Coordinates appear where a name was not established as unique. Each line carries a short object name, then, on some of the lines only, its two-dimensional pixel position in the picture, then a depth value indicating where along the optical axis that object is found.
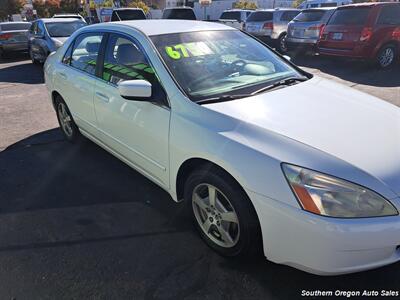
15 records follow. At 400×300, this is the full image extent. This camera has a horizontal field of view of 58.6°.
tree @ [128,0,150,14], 41.62
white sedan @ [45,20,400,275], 2.00
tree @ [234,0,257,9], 40.66
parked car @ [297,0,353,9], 22.42
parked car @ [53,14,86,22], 13.30
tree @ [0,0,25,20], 42.94
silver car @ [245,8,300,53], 14.39
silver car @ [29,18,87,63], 11.02
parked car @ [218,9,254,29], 19.00
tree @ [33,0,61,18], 44.62
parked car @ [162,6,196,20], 15.69
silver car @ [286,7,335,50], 11.65
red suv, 9.21
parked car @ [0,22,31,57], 14.39
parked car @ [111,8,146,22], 14.78
